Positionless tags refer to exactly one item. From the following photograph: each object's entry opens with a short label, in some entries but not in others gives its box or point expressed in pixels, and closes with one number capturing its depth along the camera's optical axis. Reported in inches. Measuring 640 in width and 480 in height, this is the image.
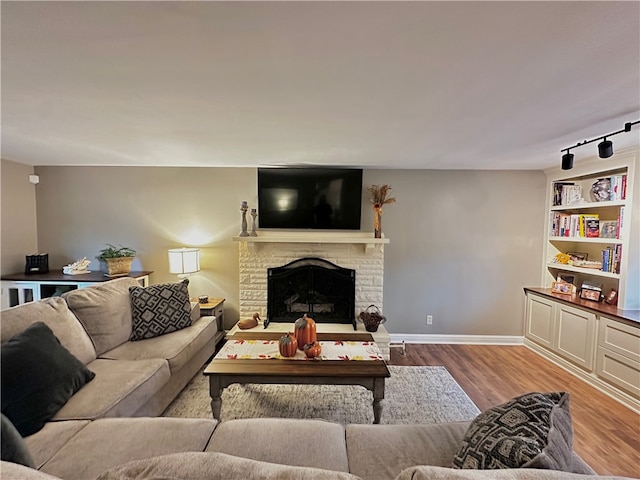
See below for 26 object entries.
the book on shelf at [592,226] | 122.4
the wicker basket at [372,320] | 133.0
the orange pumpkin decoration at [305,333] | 90.1
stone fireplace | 144.9
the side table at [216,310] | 132.0
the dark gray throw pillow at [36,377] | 54.2
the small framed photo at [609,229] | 114.1
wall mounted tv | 142.7
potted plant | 138.4
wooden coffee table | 77.5
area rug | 90.4
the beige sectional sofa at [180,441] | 27.1
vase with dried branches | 139.7
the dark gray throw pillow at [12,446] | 37.0
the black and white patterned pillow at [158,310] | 100.7
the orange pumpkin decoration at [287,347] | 85.7
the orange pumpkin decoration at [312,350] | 85.2
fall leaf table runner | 86.4
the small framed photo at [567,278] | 137.2
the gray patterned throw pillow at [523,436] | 33.9
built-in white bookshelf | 107.6
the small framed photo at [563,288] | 131.0
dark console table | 129.6
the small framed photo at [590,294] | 120.0
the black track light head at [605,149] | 83.4
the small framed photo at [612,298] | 114.1
